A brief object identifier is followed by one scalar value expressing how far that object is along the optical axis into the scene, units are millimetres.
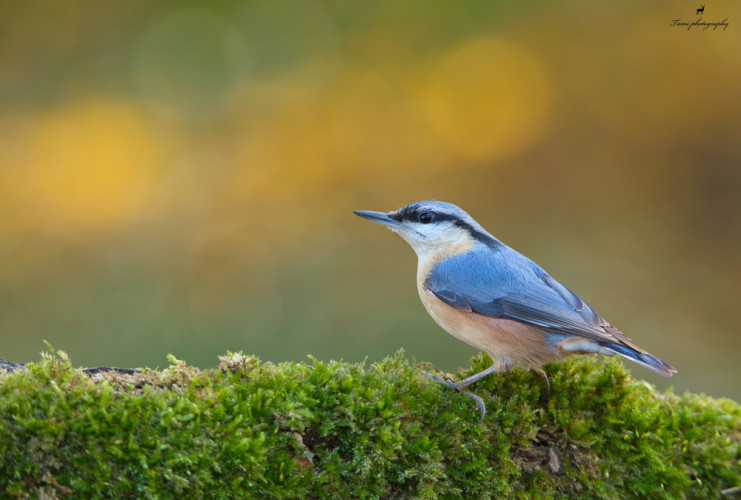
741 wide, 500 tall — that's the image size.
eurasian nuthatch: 6066
